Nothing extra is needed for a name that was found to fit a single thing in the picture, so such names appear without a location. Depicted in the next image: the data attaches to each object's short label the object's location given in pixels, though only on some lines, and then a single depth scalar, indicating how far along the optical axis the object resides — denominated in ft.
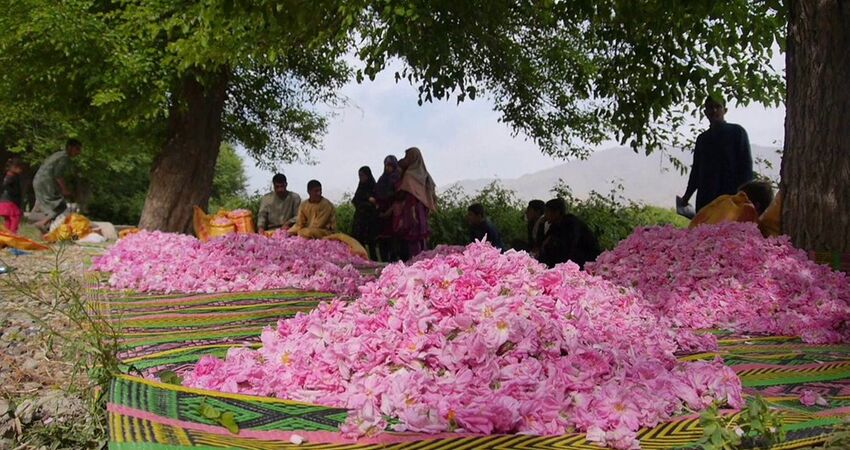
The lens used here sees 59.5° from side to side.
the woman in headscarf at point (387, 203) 37.01
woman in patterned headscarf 36.27
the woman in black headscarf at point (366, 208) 38.32
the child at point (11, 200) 38.91
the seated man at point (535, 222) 29.91
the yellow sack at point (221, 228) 40.11
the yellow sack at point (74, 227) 38.73
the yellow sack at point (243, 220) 39.88
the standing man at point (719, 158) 24.52
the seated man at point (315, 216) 35.45
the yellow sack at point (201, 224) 40.57
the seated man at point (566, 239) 26.16
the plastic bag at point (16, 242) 34.92
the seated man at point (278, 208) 39.47
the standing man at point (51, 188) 40.06
